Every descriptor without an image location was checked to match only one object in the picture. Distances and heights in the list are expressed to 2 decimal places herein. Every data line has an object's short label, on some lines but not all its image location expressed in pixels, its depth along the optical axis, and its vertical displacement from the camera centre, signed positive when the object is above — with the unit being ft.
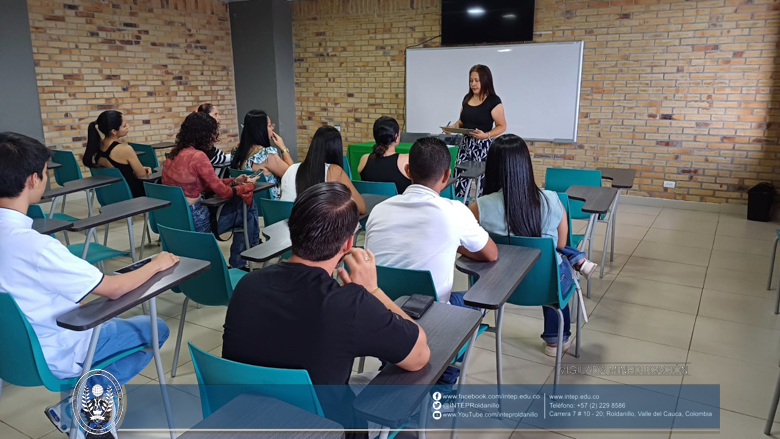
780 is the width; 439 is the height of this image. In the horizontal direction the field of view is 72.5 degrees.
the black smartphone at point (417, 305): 5.37 -2.05
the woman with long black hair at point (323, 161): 10.53 -1.14
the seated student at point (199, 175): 11.71 -1.54
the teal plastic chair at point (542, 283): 7.55 -2.60
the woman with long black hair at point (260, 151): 12.96 -1.17
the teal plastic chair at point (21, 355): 5.36 -2.60
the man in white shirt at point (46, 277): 5.42 -1.78
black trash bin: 17.42 -3.23
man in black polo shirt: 4.07 -1.66
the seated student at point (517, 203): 7.74 -1.47
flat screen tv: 21.06 +3.23
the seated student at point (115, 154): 14.11 -1.32
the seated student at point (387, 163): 12.26 -1.38
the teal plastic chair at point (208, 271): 8.07 -2.46
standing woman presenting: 16.28 -0.45
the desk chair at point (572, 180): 13.04 -1.95
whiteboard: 20.86 +0.71
